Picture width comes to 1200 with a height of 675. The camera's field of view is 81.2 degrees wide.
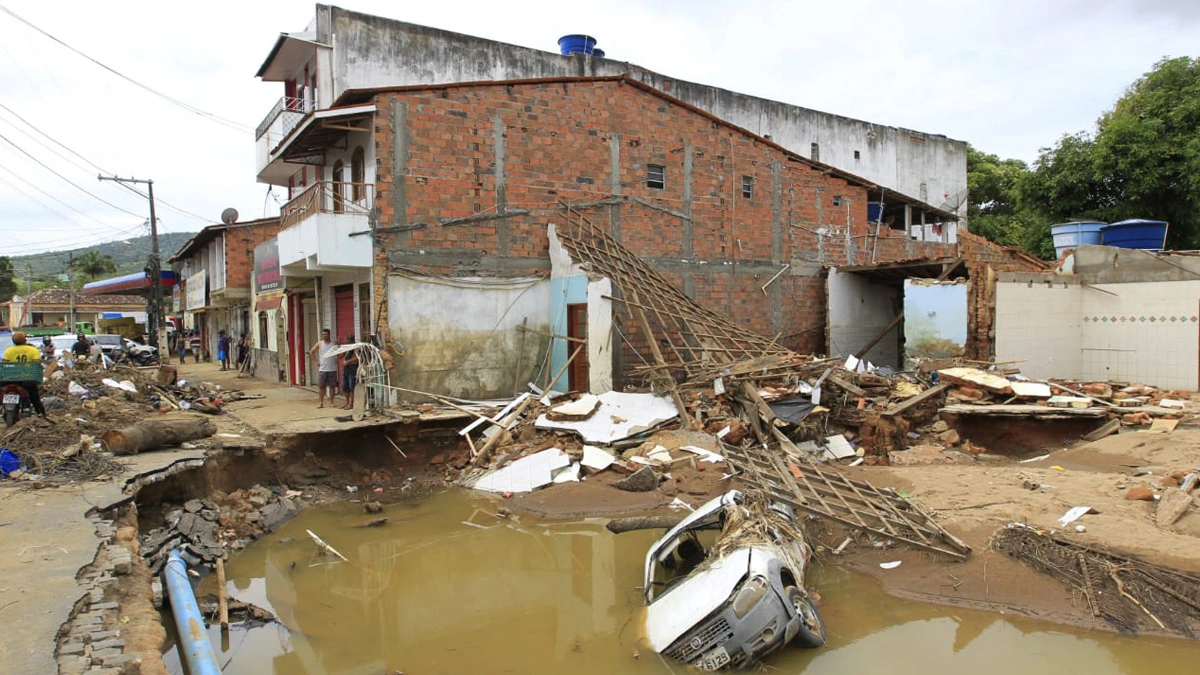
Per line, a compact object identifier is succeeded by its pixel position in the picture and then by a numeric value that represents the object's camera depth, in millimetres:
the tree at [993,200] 31734
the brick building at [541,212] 12922
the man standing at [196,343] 32688
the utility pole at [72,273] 41550
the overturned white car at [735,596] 5207
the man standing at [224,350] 25938
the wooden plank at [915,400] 11945
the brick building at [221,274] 23609
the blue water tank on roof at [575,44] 20453
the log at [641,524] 7805
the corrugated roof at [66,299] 47044
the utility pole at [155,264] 26422
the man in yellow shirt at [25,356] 10188
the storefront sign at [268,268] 17159
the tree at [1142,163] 19922
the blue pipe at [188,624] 4785
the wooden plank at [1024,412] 11263
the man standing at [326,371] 13430
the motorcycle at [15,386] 10062
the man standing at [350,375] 12922
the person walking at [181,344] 29828
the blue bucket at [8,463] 8114
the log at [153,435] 9219
